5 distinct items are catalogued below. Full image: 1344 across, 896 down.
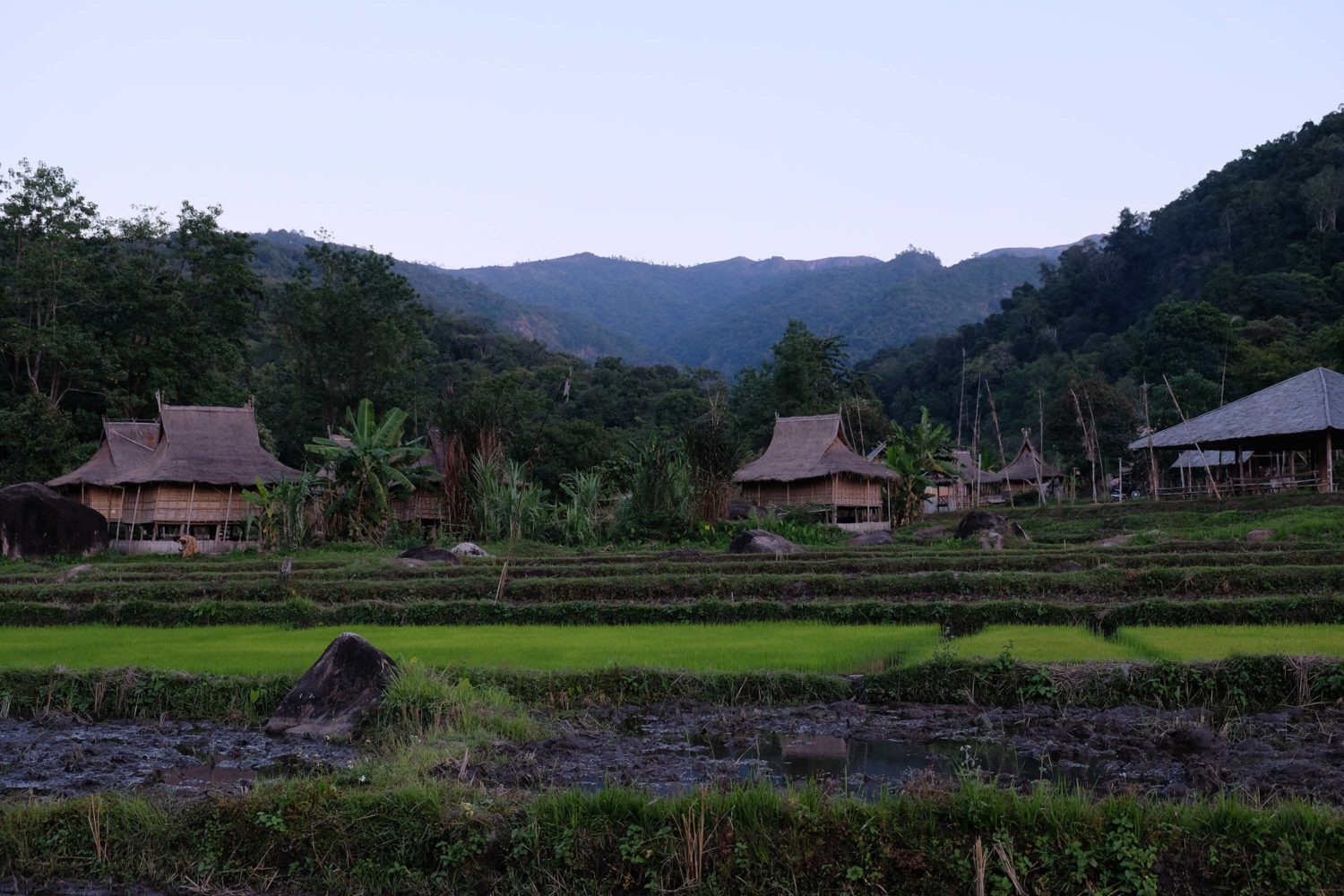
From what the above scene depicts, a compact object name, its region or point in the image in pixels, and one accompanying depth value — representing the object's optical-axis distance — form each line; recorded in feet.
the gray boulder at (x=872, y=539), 75.88
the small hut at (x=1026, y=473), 155.43
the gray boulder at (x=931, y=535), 78.48
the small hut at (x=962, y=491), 148.05
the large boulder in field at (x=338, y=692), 25.66
